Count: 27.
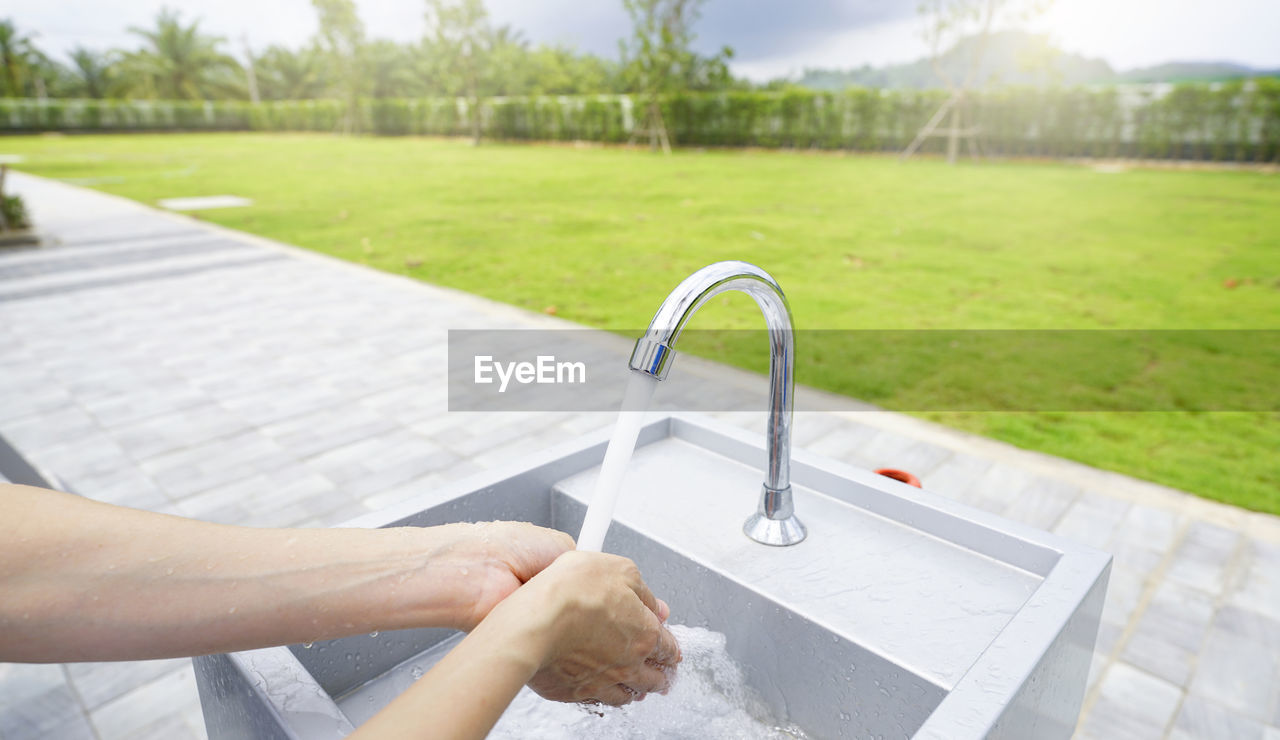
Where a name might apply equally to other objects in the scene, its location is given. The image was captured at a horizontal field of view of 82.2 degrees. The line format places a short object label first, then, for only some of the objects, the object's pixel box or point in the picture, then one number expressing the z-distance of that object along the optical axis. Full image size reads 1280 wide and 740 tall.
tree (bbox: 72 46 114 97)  41.84
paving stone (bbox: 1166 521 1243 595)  2.20
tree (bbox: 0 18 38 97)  38.53
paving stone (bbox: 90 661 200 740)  1.69
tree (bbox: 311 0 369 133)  29.12
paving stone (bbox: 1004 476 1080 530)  2.52
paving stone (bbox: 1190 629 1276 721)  1.75
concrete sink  0.81
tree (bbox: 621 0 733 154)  18.55
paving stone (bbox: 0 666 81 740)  1.67
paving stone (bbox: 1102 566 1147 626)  2.06
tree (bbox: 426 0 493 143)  23.55
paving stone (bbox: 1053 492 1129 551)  2.41
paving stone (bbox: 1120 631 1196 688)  1.84
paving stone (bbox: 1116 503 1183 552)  2.40
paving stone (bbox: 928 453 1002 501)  2.72
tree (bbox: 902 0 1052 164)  14.18
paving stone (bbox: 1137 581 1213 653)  1.96
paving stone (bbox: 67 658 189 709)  1.80
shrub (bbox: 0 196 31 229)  7.50
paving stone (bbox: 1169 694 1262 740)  1.67
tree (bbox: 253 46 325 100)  45.22
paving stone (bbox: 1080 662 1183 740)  1.69
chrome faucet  0.82
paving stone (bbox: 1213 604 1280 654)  1.95
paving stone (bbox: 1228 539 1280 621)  2.09
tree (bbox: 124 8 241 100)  40.53
